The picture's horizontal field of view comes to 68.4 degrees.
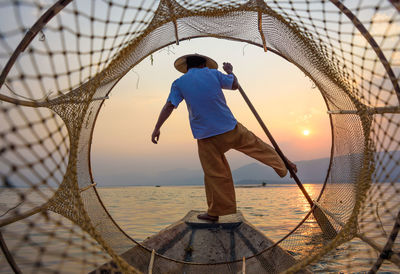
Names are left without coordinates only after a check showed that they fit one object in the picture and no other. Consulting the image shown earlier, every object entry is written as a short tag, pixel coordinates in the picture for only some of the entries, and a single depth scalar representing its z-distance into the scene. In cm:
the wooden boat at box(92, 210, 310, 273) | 254
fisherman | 310
